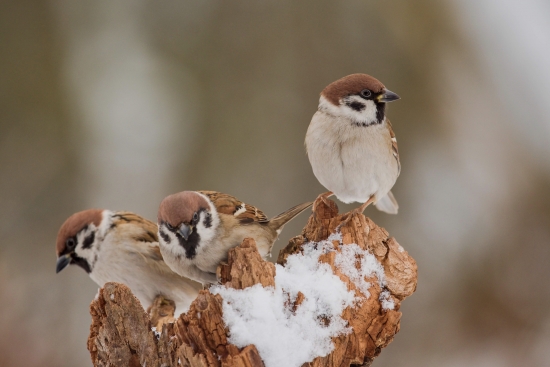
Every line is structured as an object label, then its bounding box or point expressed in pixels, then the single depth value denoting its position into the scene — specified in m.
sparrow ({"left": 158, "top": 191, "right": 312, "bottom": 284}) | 4.51
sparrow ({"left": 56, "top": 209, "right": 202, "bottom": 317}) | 5.94
